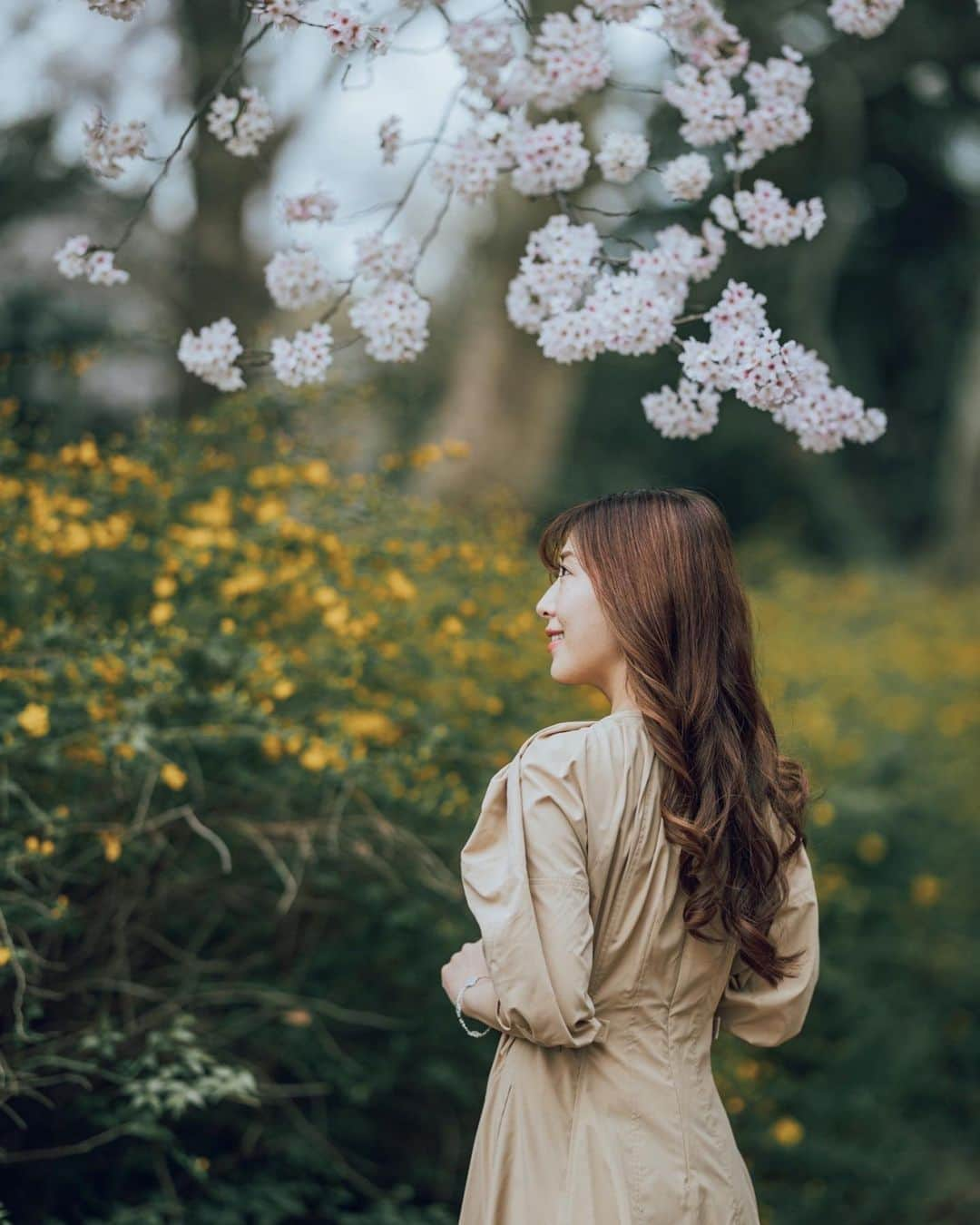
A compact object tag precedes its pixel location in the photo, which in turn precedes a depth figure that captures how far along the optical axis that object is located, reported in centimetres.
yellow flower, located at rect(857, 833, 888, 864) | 504
